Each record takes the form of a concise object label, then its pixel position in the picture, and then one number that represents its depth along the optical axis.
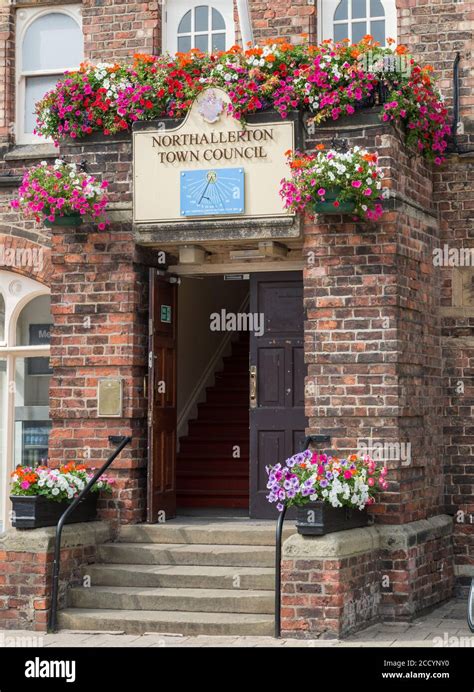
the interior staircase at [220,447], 13.48
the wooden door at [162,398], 11.74
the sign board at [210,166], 11.24
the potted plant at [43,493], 10.73
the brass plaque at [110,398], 11.56
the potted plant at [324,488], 10.14
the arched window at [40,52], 13.20
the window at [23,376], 13.36
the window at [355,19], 12.32
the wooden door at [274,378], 12.08
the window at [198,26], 12.73
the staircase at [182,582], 10.31
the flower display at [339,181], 10.59
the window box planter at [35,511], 10.72
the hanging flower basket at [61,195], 11.38
